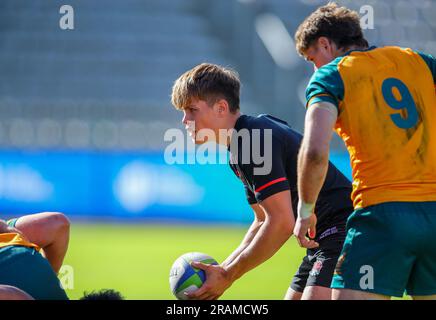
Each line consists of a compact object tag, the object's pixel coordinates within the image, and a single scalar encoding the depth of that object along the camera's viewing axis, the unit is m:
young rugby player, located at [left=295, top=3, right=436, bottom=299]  8.14
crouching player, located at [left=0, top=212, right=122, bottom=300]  8.41
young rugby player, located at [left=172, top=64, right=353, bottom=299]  9.66
